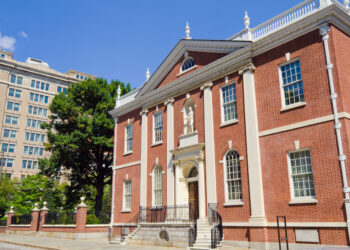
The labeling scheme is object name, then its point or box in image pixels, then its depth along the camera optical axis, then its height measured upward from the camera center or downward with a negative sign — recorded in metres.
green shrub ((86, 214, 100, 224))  26.81 -0.37
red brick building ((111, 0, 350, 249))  13.34 +3.58
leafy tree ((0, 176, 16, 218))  39.34 +2.61
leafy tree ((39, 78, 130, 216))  31.84 +7.22
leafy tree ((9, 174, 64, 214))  37.90 +2.35
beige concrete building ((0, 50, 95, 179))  63.25 +20.05
